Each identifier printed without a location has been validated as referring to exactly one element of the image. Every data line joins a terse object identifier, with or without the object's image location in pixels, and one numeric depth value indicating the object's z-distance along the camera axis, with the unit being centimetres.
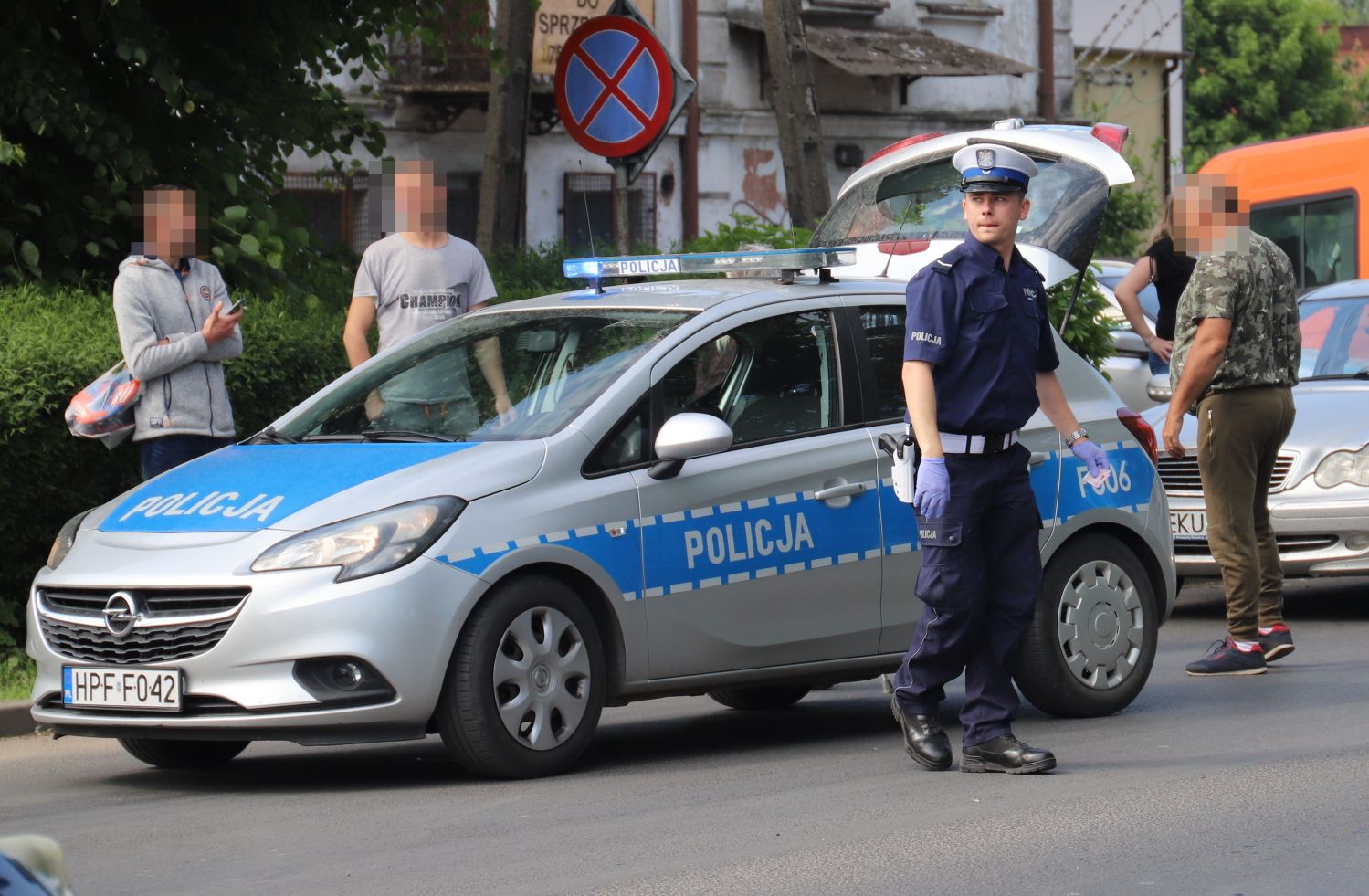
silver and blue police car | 1170
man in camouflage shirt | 1640
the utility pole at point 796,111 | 2789
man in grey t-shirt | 1698
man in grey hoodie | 1560
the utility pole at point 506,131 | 2724
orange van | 3407
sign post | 1950
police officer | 1209
